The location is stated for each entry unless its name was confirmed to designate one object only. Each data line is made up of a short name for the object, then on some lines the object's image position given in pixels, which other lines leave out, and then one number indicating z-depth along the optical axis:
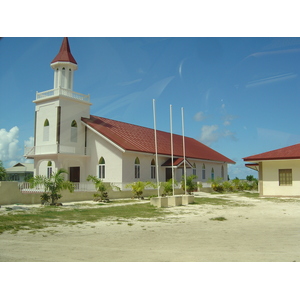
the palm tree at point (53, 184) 16.31
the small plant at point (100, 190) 19.73
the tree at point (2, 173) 20.88
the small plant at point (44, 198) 16.64
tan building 23.09
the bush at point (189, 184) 25.45
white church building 25.16
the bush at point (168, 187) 21.69
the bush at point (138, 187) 22.17
